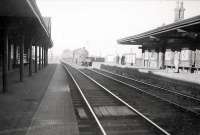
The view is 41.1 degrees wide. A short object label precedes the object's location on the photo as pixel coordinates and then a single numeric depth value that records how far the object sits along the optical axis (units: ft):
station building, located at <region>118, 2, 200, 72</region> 65.20
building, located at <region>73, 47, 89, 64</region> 197.86
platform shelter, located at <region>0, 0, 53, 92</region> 34.60
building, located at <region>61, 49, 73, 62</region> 357.90
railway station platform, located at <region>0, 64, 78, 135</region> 24.97
